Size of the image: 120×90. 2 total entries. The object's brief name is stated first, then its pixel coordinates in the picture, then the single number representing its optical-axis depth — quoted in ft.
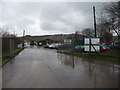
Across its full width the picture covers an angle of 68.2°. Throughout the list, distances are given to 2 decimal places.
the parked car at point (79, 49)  47.83
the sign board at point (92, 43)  33.57
